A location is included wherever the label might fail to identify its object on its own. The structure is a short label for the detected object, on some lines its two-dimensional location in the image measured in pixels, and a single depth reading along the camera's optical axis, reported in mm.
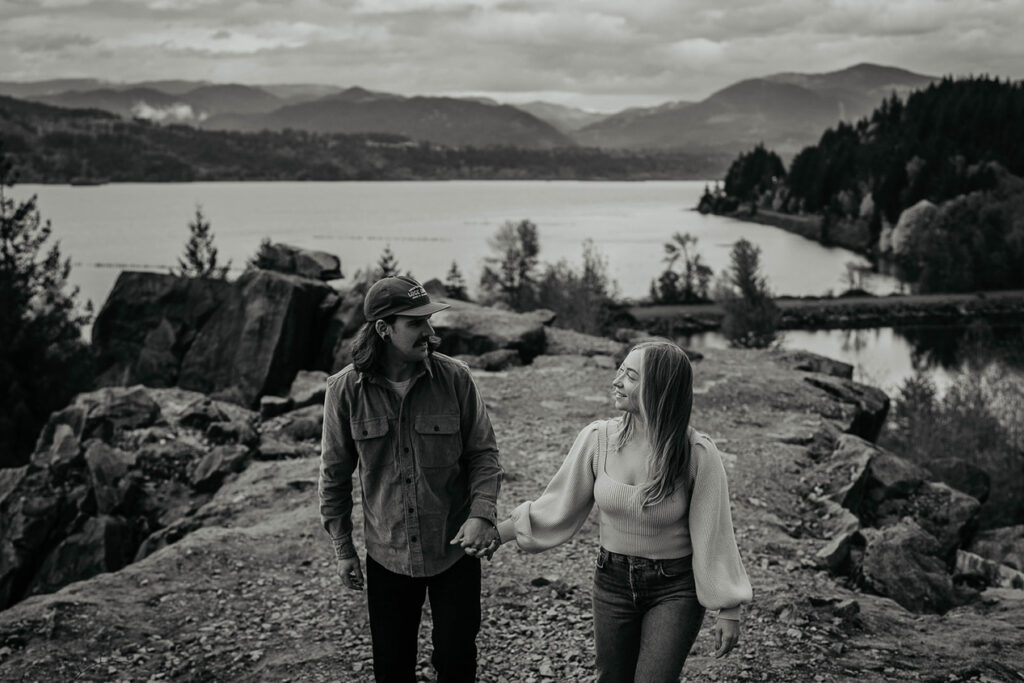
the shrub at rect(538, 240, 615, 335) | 45438
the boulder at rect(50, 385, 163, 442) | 15594
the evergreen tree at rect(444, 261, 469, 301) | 49906
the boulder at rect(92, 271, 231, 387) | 25578
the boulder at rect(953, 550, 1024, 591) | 10812
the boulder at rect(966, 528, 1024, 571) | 13516
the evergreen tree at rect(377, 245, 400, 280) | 44572
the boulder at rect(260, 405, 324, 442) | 15328
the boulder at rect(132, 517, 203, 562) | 11812
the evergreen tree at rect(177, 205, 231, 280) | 52312
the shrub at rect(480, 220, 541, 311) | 62094
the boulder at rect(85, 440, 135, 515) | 13242
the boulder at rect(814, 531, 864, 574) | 9711
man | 4691
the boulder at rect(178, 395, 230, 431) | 16094
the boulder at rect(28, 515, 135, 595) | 11930
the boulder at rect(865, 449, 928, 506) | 12695
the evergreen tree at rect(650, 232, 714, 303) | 75062
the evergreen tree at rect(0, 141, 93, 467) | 24406
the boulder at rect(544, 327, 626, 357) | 20484
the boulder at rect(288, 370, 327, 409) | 17406
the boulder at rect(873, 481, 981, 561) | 12055
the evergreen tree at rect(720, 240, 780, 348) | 48750
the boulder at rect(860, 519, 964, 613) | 9281
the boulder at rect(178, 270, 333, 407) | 23391
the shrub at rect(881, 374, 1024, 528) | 30688
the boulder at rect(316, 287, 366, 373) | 22906
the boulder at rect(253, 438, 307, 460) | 14289
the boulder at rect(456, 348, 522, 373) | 18497
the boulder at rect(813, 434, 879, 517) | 11961
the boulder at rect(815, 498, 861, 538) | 10844
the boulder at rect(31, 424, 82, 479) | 14180
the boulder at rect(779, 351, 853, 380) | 21219
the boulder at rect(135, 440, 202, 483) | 14094
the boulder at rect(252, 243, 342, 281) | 27297
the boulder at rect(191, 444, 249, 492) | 13508
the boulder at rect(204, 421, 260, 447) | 15273
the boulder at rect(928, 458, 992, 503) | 16344
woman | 4148
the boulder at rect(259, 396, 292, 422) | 16953
